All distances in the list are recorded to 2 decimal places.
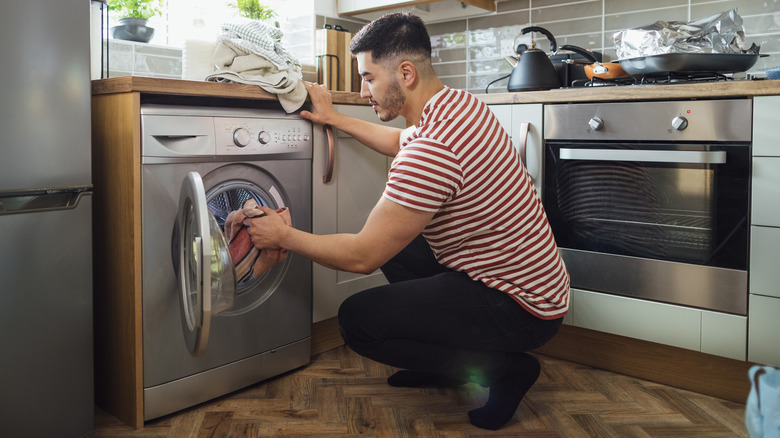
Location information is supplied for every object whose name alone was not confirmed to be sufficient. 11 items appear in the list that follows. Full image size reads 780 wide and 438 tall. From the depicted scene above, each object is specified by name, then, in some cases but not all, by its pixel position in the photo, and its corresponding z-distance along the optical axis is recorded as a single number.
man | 1.60
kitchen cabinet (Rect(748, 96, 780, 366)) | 1.87
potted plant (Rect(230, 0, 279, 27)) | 2.76
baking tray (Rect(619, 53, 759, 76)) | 2.01
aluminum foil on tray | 2.02
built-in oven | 1.97
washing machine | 1.55
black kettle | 2.38
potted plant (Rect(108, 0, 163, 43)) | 2.39
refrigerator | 1.48
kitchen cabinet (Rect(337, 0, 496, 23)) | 2.88
